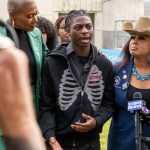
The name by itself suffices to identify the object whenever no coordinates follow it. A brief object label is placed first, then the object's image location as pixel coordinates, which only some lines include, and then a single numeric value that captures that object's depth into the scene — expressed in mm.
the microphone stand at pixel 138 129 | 2844
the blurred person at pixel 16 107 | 941
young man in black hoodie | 3004
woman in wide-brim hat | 3117
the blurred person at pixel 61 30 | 4726
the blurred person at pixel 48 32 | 4238
